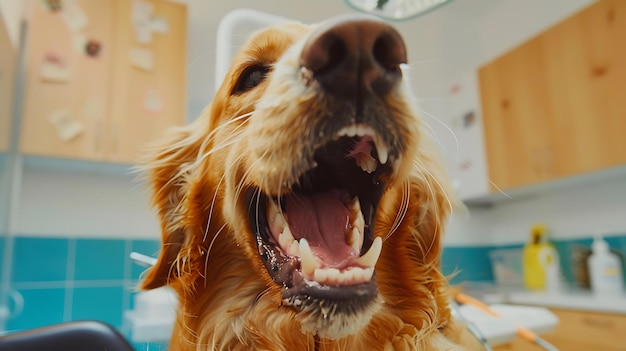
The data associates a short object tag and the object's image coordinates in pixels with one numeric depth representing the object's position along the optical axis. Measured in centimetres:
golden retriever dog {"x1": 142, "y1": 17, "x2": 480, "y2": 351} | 55
